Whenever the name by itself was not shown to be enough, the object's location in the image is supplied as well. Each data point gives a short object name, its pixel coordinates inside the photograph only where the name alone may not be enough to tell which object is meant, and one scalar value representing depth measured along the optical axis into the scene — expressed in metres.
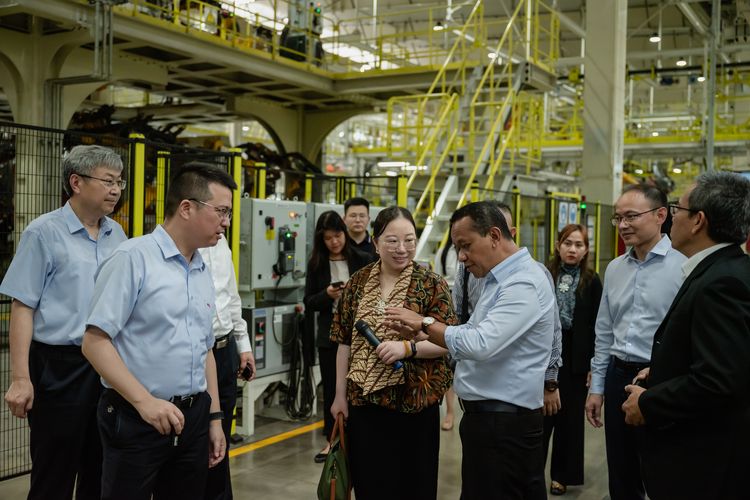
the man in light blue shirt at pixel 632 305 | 3.64
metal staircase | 9.86
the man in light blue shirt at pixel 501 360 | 2.83
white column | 11.83
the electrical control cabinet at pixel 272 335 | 6.33
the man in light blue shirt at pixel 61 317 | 3.18
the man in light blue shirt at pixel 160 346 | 2.40
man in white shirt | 3.98
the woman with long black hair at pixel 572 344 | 4.82
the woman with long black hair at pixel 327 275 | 5.59
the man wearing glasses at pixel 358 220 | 5.85
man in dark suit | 2.24
